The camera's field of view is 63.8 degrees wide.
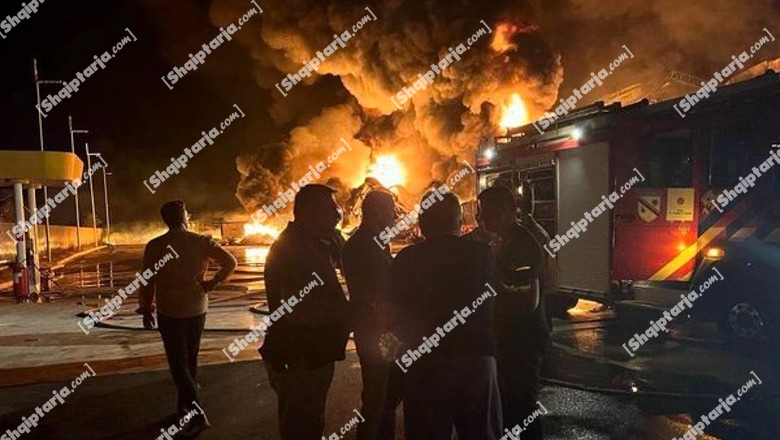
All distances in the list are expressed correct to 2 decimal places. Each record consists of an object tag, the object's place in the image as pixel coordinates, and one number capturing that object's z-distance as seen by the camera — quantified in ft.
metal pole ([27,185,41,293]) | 41.96
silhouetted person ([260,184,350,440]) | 10.50
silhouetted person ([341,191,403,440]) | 12.30
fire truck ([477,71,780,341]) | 22.13
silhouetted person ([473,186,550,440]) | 12.72
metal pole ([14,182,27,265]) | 39.88
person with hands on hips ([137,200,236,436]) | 15.74
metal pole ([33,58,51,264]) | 53.46
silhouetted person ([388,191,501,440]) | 9.90
